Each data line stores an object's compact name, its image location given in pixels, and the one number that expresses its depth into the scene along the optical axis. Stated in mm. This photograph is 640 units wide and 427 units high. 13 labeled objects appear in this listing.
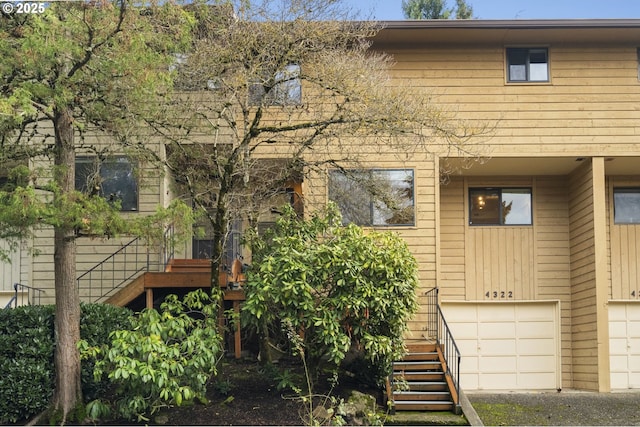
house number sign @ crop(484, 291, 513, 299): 14672
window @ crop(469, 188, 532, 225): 14961
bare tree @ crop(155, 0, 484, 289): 10227
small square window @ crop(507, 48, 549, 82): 13969
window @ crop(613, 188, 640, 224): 14953
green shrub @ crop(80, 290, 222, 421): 9180
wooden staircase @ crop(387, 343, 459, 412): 11211
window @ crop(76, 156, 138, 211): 12775
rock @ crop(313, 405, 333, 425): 9797
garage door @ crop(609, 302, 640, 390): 14188
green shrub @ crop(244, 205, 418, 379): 10055
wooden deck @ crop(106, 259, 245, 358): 12227
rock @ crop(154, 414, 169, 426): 9797
